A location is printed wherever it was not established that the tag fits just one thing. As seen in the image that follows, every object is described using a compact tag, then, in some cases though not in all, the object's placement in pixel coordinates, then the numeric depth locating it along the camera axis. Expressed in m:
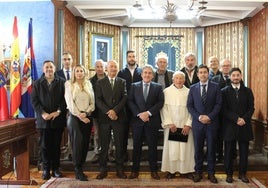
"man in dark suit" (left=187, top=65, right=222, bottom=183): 4.27
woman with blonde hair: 4.29
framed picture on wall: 7.60
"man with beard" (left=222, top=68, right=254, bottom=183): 4.28
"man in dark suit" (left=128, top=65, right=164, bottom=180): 4.42
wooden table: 3.72
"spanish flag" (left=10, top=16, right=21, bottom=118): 4.78
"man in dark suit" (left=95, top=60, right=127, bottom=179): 4.43
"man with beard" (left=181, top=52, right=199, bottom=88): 4.83
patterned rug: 4.19
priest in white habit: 4.43
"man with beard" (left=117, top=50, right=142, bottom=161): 4.85
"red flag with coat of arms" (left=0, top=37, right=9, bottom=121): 4.41
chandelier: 5.04
